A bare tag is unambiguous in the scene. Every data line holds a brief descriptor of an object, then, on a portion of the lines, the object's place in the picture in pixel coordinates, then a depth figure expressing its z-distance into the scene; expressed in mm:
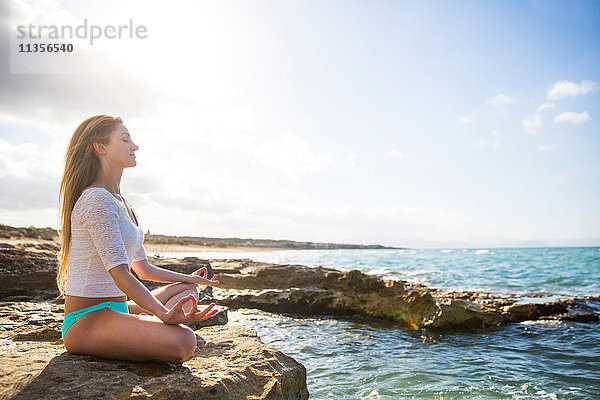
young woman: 2924
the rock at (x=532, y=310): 10961
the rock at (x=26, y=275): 7238
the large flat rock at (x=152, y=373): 2598
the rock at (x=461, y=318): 9406
